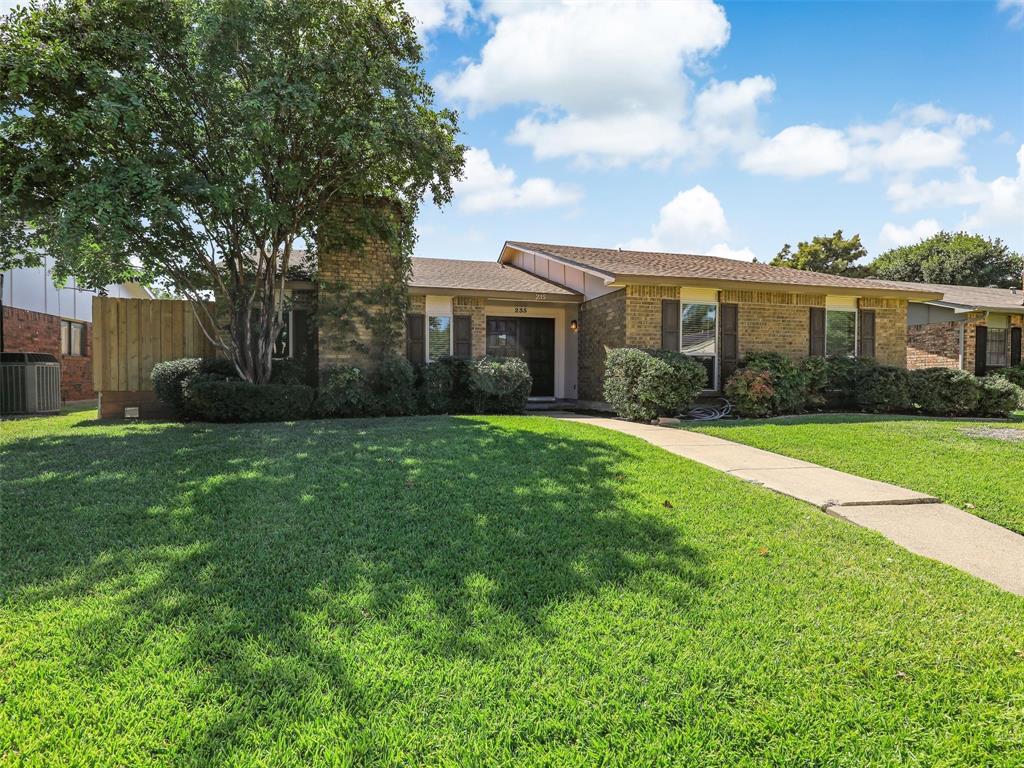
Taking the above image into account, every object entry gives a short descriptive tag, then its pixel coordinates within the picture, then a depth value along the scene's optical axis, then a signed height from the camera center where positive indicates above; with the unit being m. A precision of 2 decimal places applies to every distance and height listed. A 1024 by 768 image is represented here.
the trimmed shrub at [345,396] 9.65 -0.56
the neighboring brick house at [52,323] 14.11 +1.29
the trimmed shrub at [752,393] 10.14 -0.51
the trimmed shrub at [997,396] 11.15 -0.62
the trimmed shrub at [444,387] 10.49 -0.42
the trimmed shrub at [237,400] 8.54 -0.57
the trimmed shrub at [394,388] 10.18 -0.43
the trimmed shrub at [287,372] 9.98 -0.12
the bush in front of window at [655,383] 9.54 -0.31
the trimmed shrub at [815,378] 10.98 -0.23
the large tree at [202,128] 7.15 +3.65
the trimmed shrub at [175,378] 9.19 -0.22
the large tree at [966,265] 32.75 +6.60
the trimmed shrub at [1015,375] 15.17 -0.22
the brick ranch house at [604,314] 11.19 +1.28
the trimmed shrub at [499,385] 10.39 -0.37
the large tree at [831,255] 33.69 +7.41
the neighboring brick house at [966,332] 15.87 +1.11
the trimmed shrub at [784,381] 10.50 -0.29
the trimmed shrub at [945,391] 11.06 -0.51
